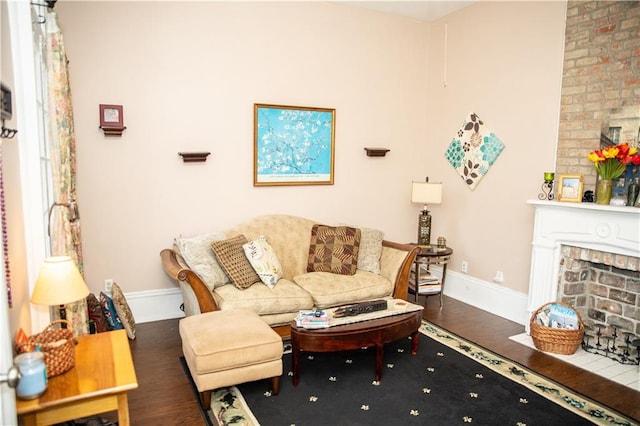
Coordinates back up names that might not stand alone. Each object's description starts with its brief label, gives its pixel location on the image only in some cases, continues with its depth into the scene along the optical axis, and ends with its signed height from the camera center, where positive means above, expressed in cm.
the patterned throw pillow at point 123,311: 366 -123
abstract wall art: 452 +24
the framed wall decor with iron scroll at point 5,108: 168 +22
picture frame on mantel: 357 -12
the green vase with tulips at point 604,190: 335 -11
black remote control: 318 -103
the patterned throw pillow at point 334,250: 415 -78
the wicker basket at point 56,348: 187 -80
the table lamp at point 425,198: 465 -29
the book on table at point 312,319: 299 -105
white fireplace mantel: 320 -47
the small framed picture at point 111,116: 376 +42
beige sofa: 342 -96
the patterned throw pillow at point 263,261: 373 -81
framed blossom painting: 444 +25
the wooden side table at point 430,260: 441 -90
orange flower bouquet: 321 +12
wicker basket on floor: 342 -130
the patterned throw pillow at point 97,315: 346 -120
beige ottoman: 259 -113
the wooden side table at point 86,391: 174 -93
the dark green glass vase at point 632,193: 322 -13
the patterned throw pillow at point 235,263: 362 -81
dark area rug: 260 -146
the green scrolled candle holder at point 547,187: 376 -12
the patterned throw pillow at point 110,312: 363 -123
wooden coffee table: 291 -114
